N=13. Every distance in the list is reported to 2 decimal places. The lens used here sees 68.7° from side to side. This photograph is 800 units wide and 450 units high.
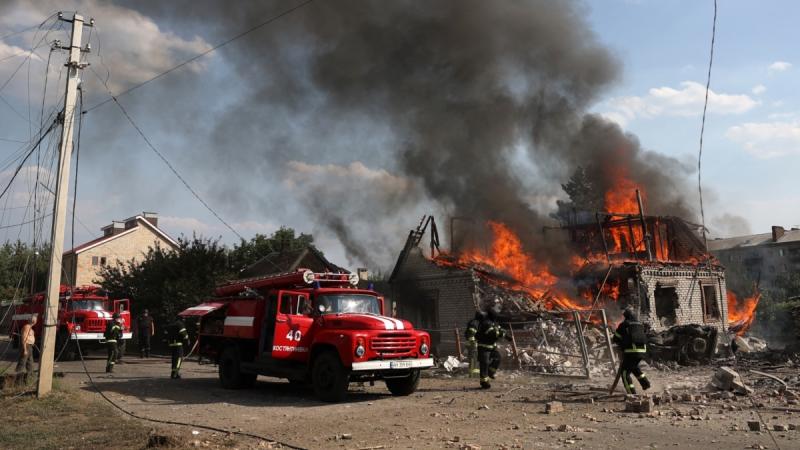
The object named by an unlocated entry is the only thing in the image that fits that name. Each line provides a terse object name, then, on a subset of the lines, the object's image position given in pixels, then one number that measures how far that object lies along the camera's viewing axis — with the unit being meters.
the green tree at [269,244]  46.53
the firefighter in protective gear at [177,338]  13.87
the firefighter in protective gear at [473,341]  12.23
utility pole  10.45
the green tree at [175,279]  23.61
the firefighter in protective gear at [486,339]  11.81
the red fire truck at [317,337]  10.05
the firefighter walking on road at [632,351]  9.99
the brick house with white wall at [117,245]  44.00
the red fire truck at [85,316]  19.25
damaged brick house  19.36
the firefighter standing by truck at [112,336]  15.79
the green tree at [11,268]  42.50
